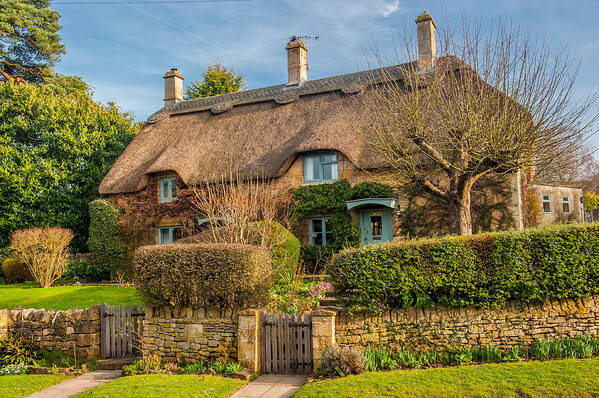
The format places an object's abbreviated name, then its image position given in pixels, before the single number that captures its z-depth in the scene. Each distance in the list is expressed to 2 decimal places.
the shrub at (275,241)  11.48
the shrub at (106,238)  18.86
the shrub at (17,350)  9.50
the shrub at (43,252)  16.52
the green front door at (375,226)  15.62
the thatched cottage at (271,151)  15.79
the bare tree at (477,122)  10.05
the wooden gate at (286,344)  8.23
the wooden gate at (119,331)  9.52
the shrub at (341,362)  7.61
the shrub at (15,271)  18.56
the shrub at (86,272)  19.00
